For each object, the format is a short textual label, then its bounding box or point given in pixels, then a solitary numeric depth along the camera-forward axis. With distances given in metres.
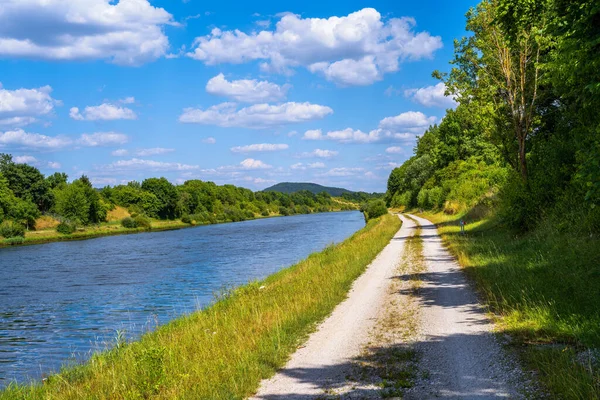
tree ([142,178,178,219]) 143.75
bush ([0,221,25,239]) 75.69
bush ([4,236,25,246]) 72.30
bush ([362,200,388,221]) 82.02
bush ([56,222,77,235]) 89.19
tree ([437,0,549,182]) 23.27
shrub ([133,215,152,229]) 113.81
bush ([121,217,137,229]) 110.38
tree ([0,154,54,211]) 99.88
